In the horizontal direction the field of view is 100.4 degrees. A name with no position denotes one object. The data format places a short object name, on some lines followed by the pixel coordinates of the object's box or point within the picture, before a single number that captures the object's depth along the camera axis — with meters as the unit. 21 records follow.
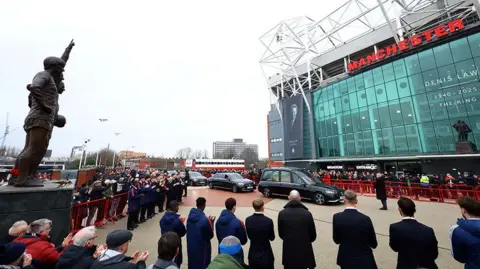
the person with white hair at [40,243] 2.45
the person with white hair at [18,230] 2.84
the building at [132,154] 104.33
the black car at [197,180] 21.00
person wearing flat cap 1.90
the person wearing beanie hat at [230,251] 1.97
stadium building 19.59
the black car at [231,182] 15.02
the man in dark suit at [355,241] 2.87
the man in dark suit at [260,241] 3.15
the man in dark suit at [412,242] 2.53
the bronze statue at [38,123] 4.21
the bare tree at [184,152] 126.43
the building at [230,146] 140.62
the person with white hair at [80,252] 2.17
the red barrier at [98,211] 5.93
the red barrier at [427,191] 11.07
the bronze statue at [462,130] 18.66
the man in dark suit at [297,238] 3.17
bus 57.94
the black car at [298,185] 10.14
